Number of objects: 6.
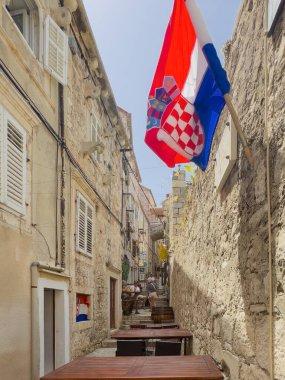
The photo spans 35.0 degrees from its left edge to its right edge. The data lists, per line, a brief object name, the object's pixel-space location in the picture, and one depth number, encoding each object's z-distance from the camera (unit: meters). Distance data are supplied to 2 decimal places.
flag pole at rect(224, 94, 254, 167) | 3.04
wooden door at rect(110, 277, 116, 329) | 13.37
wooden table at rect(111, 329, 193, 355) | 7.28
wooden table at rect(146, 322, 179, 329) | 10.01
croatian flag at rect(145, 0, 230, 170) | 3.37
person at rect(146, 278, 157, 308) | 17.92
